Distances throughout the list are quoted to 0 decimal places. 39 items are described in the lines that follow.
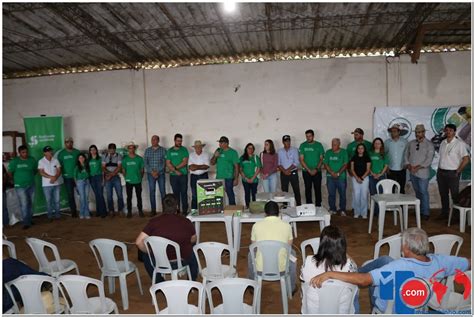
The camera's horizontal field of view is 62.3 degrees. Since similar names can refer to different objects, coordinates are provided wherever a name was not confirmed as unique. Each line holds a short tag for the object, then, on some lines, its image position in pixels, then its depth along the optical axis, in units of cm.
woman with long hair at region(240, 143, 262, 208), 763
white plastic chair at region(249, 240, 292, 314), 348
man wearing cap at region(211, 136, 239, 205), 775
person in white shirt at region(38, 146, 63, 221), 802
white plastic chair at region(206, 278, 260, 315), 264
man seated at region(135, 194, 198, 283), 382
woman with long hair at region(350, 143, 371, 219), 713
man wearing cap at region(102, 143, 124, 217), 830
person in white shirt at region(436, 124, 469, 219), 647
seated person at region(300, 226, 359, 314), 265
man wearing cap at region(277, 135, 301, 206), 766
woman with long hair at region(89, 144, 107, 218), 826
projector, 478
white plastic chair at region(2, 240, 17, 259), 409
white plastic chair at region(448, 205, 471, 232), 596
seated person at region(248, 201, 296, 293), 356
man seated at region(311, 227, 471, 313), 246
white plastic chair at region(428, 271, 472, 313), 275
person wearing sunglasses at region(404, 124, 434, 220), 689
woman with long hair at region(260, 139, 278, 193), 766
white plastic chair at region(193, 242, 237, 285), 355
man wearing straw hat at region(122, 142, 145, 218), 813
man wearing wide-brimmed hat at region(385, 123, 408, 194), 737
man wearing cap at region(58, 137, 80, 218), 829
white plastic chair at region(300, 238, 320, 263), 359
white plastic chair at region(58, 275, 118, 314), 282
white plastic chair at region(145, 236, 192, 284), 371
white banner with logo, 777
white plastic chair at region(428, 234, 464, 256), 342
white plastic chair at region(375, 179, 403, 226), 655
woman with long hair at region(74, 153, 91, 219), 823
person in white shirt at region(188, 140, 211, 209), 789
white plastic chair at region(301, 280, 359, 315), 256
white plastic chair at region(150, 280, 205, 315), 264
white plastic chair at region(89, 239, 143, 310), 378
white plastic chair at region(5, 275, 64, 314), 283
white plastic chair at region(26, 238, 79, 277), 384
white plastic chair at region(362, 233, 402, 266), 344
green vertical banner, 841
